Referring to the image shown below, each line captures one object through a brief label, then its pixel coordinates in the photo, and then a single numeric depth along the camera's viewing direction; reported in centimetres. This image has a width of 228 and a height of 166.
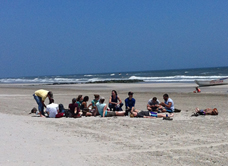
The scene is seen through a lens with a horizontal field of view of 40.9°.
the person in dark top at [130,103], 1201
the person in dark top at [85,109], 1200
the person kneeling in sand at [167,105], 1243
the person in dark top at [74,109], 1143
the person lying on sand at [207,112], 1187
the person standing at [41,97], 1181
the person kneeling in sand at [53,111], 1142
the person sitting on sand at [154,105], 1241
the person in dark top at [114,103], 1245
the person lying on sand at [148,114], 1144
